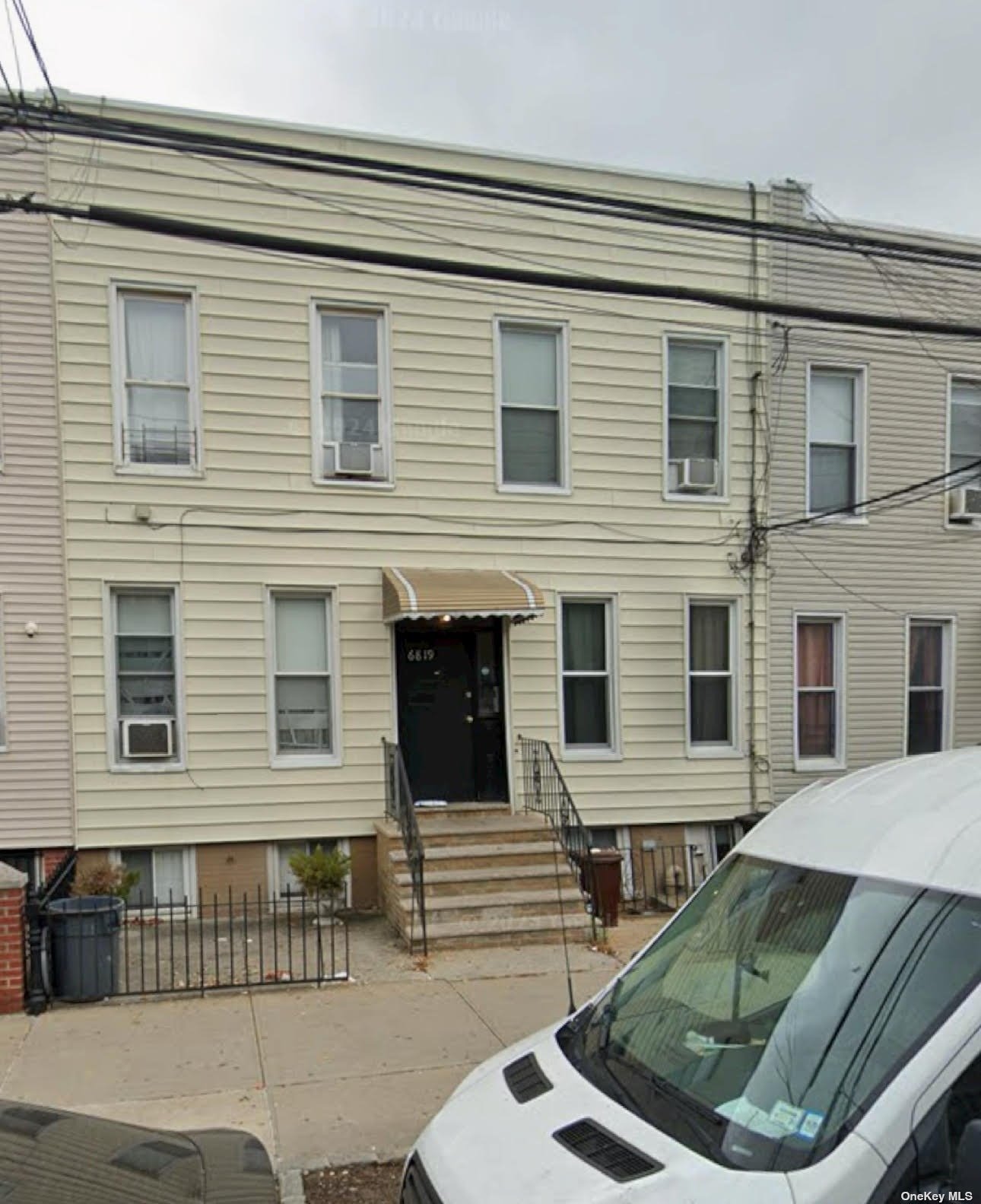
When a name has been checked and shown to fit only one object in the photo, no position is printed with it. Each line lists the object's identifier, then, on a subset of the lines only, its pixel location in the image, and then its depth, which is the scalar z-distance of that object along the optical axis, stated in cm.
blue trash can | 611
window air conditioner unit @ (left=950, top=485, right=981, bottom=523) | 1143
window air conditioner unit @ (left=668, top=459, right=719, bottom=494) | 1027
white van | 185
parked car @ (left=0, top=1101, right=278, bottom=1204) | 215
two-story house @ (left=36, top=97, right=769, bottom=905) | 876
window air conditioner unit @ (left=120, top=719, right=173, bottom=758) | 870
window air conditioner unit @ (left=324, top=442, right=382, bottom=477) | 923
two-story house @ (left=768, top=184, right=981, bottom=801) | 1082
